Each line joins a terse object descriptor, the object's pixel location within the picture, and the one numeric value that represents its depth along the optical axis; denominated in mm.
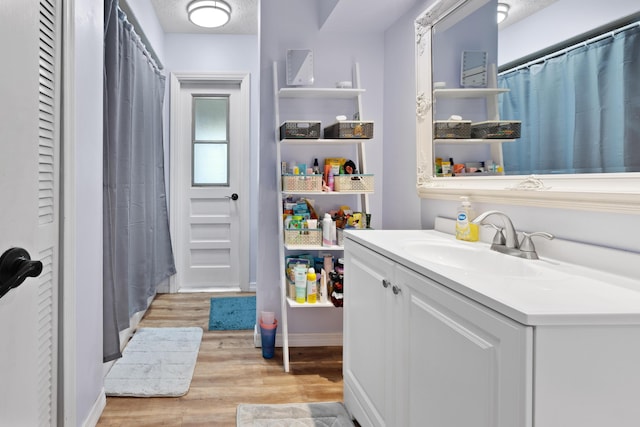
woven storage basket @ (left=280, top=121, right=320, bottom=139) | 2455
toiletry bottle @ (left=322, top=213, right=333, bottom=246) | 2545
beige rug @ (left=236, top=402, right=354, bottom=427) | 1910
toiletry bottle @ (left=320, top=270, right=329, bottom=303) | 2543
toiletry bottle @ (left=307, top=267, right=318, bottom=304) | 2512
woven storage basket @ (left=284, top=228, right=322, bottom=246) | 2533
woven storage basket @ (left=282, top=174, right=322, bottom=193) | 2512
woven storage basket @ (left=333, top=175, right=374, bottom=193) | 2551
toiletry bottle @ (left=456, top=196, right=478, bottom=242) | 1734
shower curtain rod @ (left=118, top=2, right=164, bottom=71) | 2741
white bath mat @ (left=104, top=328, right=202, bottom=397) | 2203
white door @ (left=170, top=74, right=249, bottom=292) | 4203
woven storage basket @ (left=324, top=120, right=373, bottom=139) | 2479
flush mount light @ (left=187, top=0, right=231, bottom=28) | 3348
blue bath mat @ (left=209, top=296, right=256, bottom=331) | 3242
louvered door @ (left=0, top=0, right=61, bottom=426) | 690
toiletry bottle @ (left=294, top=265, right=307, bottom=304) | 2514
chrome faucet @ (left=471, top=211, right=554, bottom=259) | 1362
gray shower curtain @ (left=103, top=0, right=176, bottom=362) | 2172
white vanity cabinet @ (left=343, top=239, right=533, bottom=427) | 813
